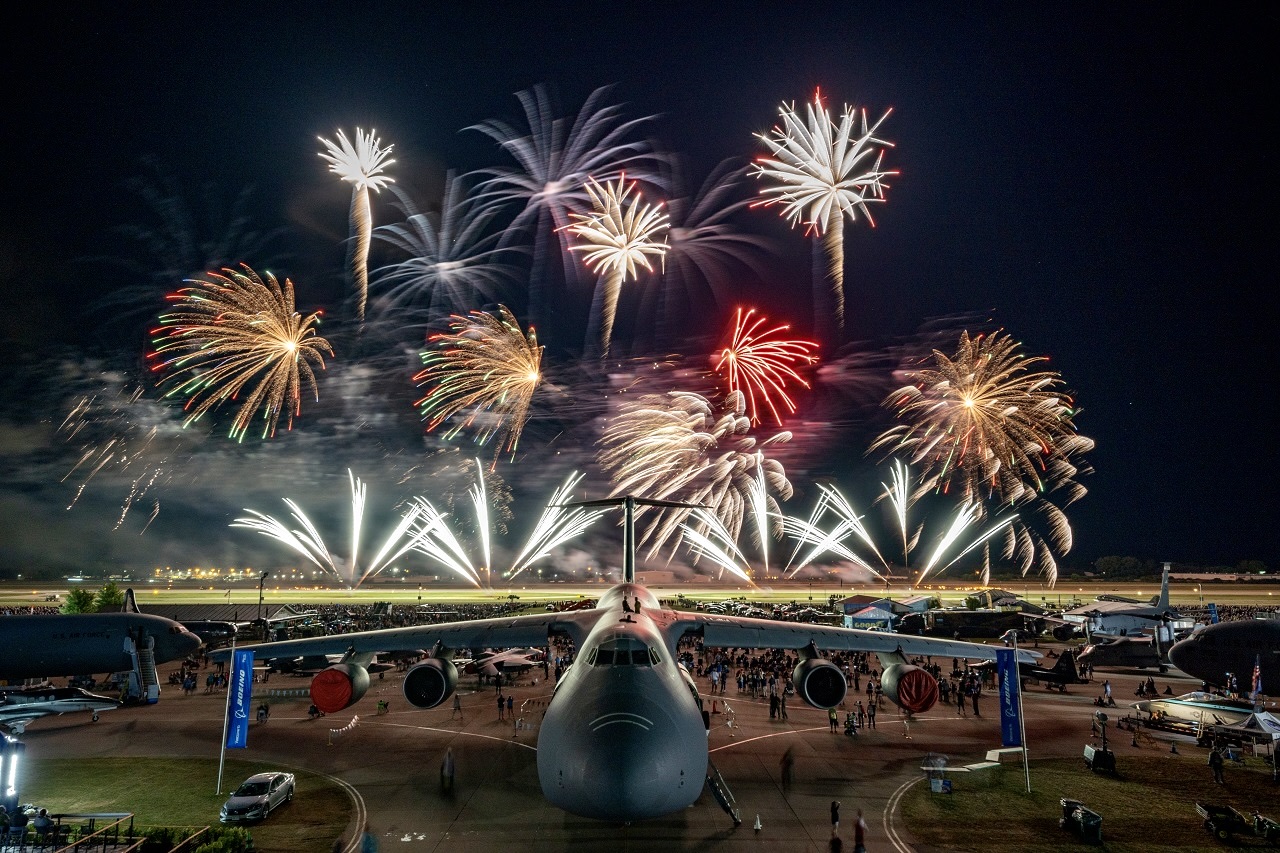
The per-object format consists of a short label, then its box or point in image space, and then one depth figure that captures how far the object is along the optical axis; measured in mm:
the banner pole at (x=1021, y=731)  19398
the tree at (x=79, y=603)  50388
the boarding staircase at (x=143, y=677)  32094
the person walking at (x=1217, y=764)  21125
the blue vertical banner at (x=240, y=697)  19562
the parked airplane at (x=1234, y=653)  31891
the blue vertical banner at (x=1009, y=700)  20297
